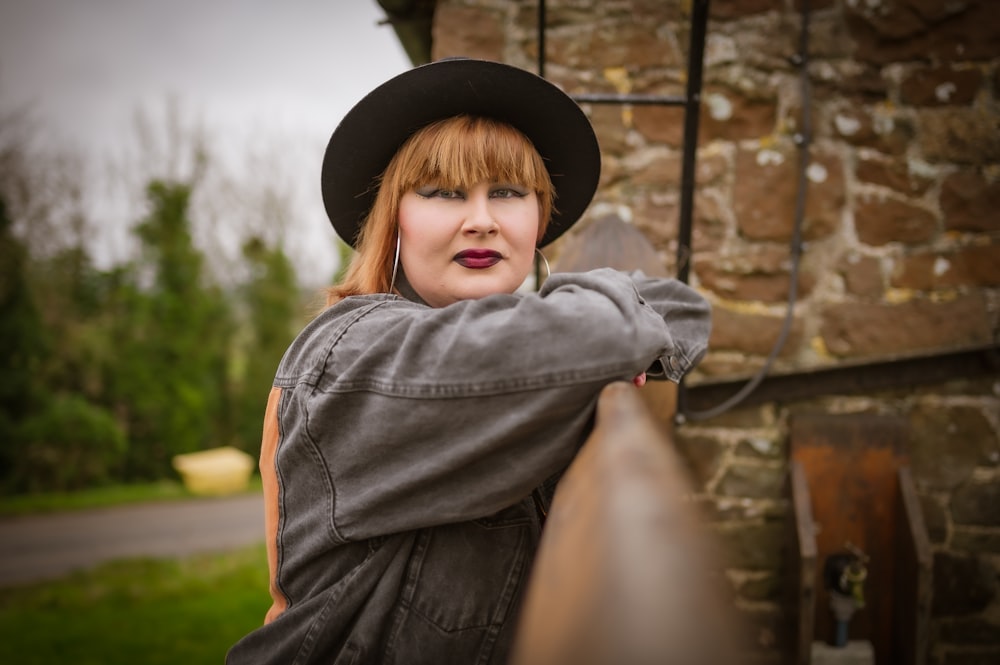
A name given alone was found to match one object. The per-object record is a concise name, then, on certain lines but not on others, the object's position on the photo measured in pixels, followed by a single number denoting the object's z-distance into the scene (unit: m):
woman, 1.02
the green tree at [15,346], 10.84
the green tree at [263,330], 13.69
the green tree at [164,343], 12.31
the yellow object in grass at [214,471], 11.76
